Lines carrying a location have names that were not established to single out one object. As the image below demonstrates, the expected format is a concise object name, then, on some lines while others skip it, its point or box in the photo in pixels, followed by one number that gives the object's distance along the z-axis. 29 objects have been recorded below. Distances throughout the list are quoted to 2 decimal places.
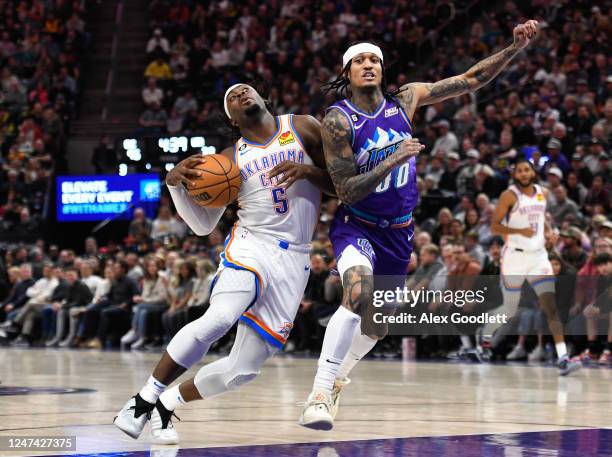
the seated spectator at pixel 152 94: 24.84
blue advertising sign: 21.62
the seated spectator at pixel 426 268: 13.55
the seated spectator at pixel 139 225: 20.16
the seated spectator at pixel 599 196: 14.49
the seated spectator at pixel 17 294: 19.47
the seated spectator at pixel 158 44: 26.25
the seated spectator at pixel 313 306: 14.91
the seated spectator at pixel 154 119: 23.95
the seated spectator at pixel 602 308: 12.27
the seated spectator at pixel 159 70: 25.75
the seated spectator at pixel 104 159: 22.64
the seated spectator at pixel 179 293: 16.30
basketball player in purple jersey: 6.03
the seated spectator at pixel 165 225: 19.84
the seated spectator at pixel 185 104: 23.98
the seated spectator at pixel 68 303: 18.44
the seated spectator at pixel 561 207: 14.34
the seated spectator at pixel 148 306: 16.97
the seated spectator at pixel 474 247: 13.89
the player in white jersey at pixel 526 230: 11.66
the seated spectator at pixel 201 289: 15.86
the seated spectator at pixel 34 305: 19.03
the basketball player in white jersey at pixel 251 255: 5.80
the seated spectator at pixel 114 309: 17.75
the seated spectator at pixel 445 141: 17.56
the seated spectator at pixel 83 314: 18.14
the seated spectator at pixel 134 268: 17.91
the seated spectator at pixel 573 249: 13.17
